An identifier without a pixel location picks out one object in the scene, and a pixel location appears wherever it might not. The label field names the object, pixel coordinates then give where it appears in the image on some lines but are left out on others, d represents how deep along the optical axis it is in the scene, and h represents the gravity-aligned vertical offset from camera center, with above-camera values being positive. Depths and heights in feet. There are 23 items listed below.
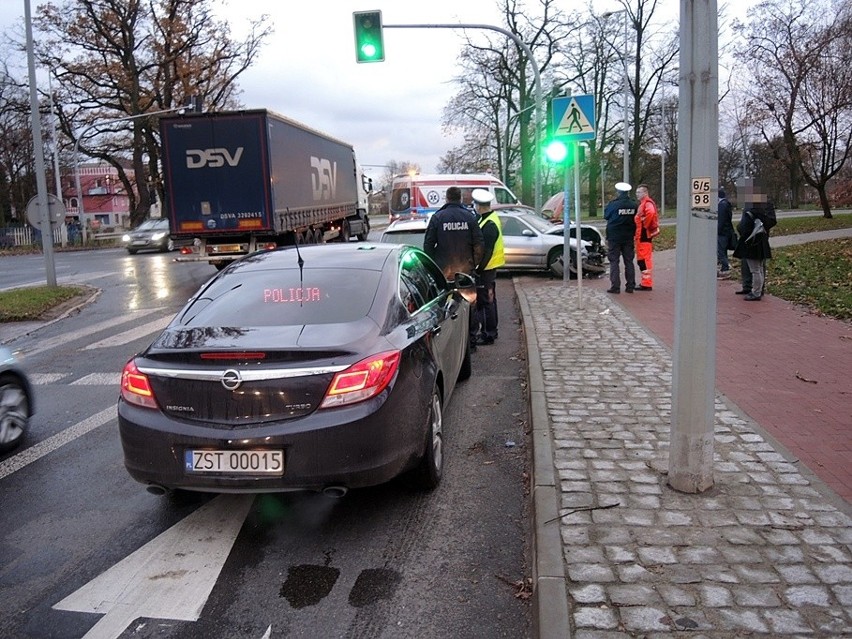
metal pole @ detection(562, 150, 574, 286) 41.92 -1.01
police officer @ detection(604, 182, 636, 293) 40.47 -0.80
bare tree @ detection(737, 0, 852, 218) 89.81 +16.21
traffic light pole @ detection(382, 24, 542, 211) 55.65 +13.53
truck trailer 53.72 +3.86
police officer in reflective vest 29.12 -1.01
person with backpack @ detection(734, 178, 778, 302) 35.58 -0.80
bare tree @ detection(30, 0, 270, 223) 132.46 +32.24
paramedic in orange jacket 41.83 -0.90
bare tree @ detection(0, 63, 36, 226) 162.20 +20.40
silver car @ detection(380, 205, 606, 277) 51.24 -1.86
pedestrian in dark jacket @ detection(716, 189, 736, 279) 45.06 -1.31
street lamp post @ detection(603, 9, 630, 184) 128.47 +14.76
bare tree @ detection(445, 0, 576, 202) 150.41 +29.41
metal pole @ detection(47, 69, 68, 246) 126.04 +17.00
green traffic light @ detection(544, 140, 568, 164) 38.83 +3.67
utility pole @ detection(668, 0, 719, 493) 12.53 -0.89
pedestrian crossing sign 33.83 +4.67
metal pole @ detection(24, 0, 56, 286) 51.60 +4.24
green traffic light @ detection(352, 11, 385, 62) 51.24 +13.36
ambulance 82.58 +3.69
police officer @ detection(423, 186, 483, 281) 27.78 -0.56
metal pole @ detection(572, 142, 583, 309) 32.93 +0.86
